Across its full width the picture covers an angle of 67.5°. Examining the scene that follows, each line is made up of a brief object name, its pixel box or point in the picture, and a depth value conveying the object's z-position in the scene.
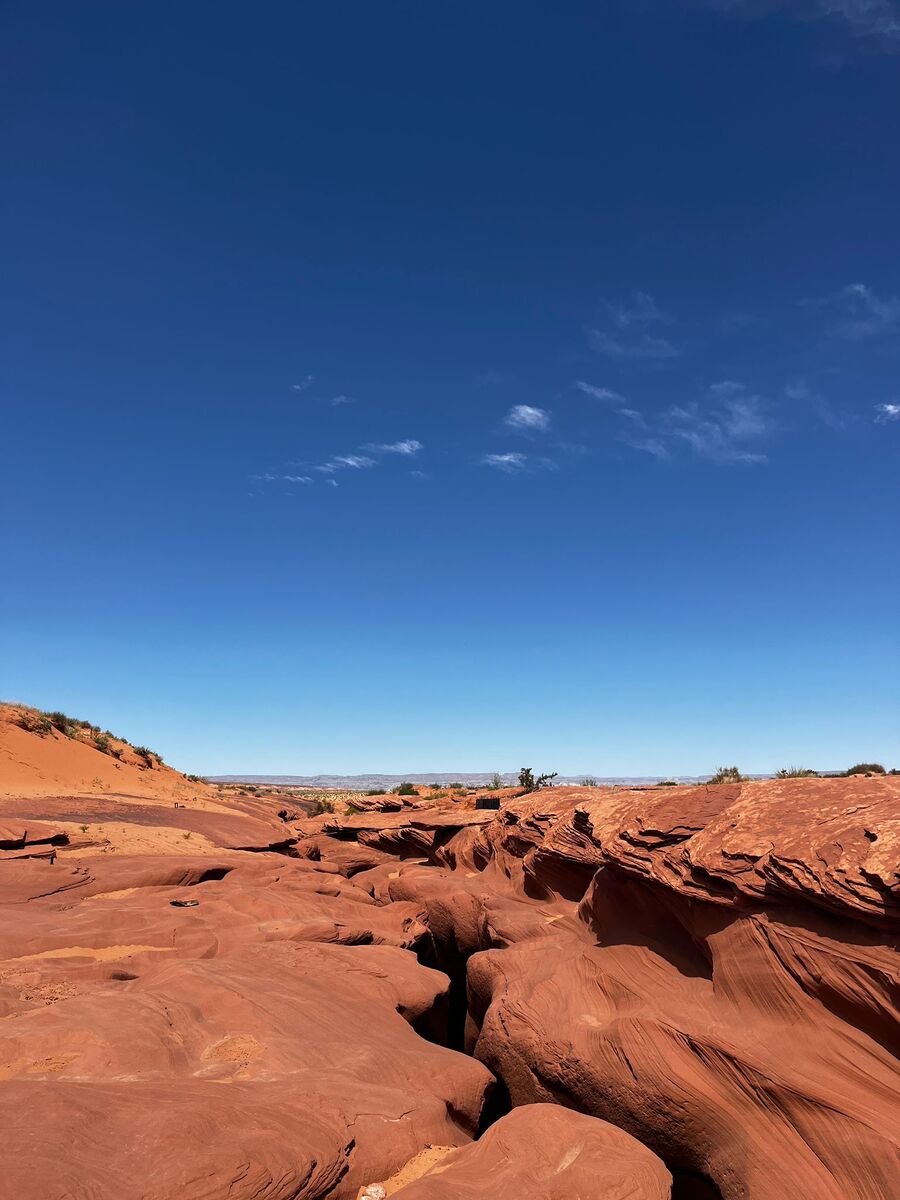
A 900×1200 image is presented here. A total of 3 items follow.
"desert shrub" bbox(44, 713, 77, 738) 49.04
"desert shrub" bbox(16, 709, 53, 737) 45.28
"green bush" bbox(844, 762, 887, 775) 29.89
